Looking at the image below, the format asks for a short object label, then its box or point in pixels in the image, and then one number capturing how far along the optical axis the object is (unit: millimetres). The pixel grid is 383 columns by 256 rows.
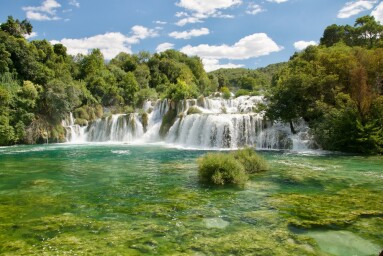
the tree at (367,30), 44594
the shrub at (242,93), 43344
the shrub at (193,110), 32031
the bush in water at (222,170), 11211
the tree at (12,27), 40969
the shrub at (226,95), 38469
